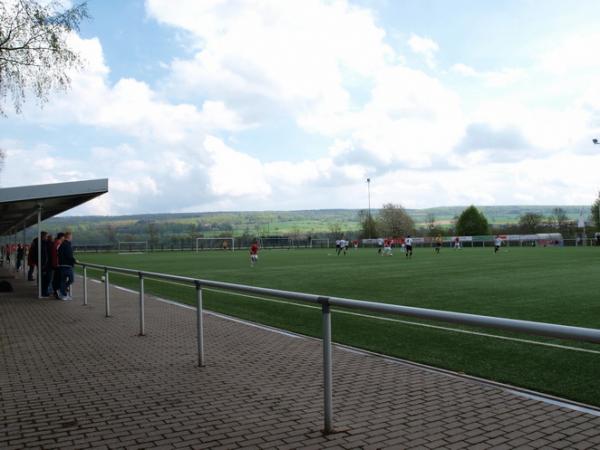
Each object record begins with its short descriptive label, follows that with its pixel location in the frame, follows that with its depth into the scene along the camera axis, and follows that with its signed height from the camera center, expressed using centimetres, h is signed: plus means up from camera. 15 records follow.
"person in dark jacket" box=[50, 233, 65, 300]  1523 -52
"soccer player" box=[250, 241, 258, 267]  3089 -90
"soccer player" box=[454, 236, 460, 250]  6794 -156
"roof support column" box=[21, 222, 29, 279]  2513 +12
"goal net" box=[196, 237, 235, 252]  8654 -84
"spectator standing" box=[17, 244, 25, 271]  2916 -50
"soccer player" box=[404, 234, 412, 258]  3960 -111
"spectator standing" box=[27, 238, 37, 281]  1975 -41
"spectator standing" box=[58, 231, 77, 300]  1477 -62
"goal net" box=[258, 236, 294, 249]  8562 -94
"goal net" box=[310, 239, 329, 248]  8588 -128
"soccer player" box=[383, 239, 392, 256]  4431 -114
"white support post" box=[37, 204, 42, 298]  1564 -33
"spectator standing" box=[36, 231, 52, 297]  1600 -64
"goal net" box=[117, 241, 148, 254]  8300 -85
